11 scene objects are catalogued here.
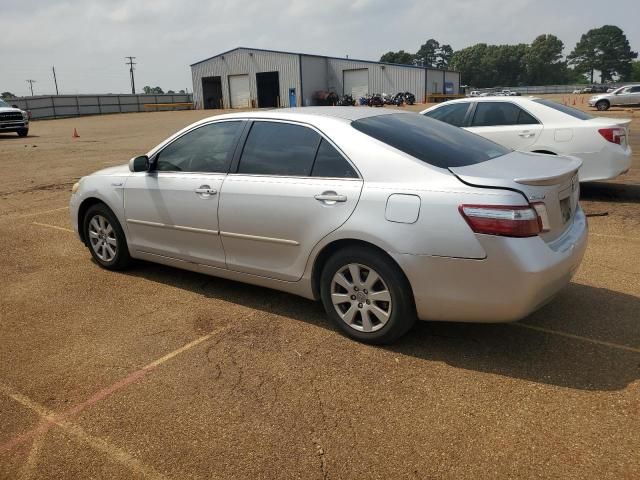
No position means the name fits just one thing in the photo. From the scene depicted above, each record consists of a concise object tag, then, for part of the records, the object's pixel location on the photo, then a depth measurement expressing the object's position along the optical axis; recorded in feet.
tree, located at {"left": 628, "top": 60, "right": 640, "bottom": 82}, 428.15
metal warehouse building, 168.25
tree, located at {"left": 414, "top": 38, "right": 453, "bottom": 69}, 563.07
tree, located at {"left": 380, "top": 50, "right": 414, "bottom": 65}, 465.88
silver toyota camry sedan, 10.43
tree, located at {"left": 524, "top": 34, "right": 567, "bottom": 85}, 434.71
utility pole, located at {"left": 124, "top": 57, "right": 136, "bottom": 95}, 293.00
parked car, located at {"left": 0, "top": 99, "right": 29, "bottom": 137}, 78.41
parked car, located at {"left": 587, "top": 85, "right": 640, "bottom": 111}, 108.47
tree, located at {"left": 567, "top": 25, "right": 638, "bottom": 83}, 466.29
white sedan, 25.16
